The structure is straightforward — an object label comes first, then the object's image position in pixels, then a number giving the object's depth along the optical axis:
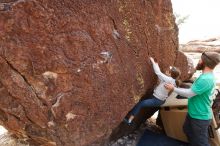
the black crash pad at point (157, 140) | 5.33
